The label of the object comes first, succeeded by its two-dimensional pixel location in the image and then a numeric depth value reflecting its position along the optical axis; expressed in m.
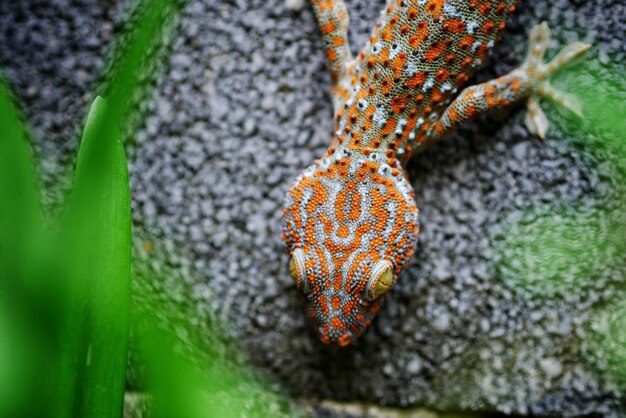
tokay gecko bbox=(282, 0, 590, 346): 0.39
